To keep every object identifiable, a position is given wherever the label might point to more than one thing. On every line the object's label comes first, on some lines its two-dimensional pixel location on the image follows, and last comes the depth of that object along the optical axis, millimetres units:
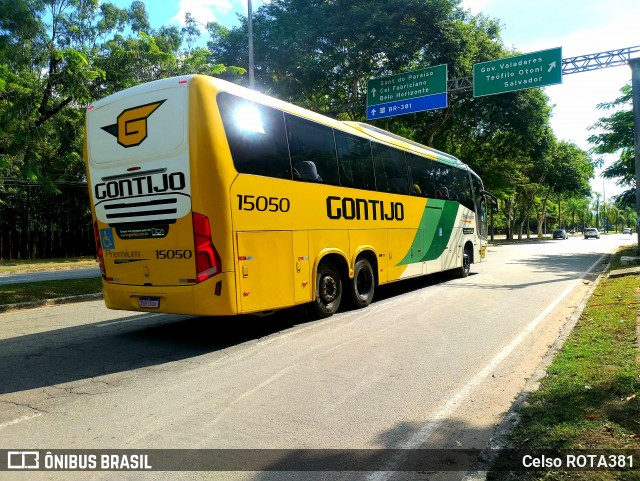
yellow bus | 6238
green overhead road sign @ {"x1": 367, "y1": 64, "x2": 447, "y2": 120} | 20469
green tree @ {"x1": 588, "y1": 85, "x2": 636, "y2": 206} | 21391
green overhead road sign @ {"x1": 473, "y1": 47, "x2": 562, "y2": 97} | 17875
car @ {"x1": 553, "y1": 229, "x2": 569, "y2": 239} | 59972
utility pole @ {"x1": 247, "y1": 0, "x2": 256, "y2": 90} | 16688
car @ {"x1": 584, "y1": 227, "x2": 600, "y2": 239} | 65125
